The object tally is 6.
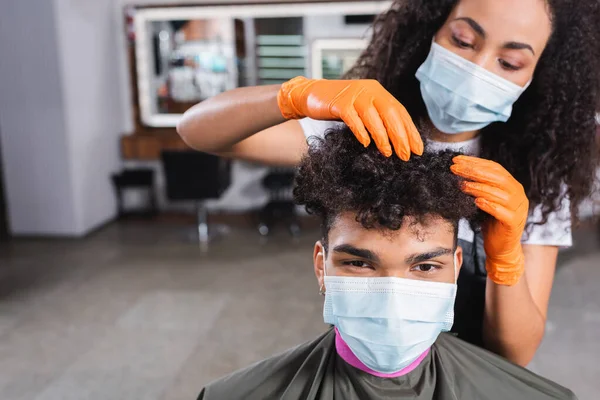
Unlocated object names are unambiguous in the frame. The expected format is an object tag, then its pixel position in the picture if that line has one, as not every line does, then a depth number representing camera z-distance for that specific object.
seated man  0.91
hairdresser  1.07
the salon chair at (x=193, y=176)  4.28
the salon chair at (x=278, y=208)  4.64
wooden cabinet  4.98
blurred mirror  4.80
